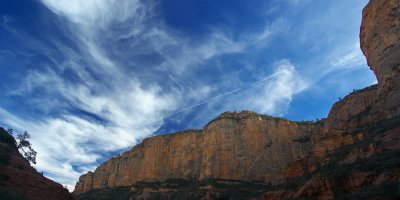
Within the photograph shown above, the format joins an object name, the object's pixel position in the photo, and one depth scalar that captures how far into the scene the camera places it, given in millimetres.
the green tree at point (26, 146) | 42000
